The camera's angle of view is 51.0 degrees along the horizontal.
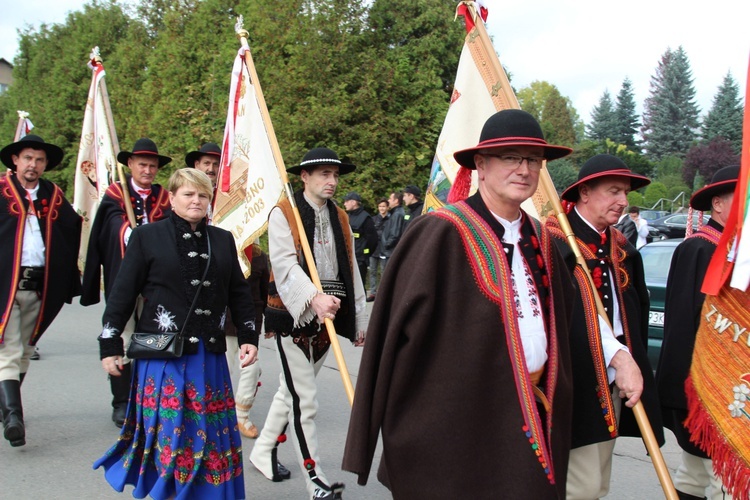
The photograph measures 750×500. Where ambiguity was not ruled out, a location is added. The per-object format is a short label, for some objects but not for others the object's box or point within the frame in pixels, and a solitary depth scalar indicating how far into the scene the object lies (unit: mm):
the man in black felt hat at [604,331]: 3646
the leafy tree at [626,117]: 76000
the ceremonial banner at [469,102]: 4609
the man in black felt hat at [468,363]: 2746
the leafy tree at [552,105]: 77375
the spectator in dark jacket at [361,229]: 13250
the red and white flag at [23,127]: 12470
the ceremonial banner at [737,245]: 2898
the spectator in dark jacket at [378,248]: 14409
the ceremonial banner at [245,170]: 5508
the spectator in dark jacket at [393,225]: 13562
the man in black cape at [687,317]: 4102
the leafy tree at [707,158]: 49406
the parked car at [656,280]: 7262
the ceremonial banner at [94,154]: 7145
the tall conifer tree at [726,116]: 60406
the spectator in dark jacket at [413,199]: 12656
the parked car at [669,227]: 28906
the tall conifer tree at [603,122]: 76012
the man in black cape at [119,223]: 6105
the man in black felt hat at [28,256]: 5641
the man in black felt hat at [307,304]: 4598
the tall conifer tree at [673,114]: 74000
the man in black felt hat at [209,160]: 7031
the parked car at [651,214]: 33106
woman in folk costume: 4074
